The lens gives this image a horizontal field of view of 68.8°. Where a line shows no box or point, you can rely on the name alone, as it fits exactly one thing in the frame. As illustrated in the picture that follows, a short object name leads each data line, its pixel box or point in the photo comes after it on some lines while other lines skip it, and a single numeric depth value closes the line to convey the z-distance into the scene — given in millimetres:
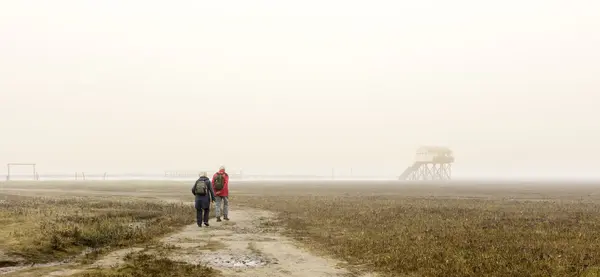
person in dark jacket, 18234
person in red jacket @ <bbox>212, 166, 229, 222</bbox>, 20188
